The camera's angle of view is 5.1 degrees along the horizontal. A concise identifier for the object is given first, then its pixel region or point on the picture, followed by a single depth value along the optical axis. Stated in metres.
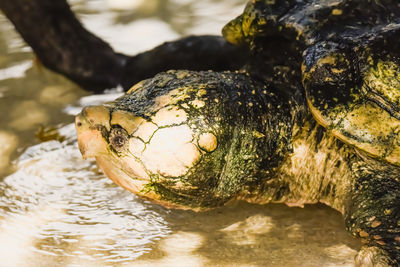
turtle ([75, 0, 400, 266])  3.92
